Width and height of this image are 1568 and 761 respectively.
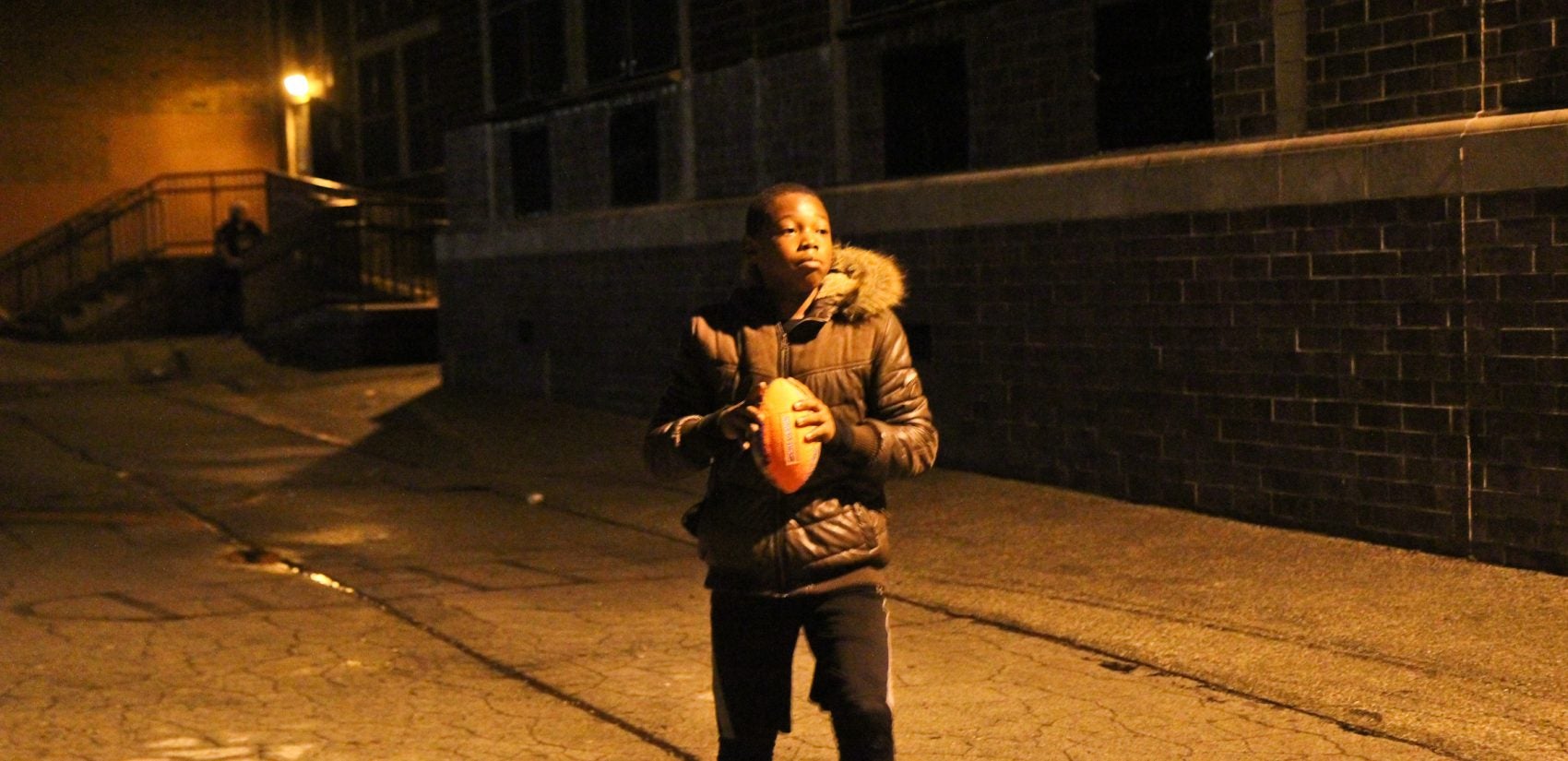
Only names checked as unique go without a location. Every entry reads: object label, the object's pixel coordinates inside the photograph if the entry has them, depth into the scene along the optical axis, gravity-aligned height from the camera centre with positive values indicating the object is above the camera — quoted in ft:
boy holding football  14.69 -1.30
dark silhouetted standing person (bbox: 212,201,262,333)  85.10 +3.00
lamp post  103.19 +10.15
